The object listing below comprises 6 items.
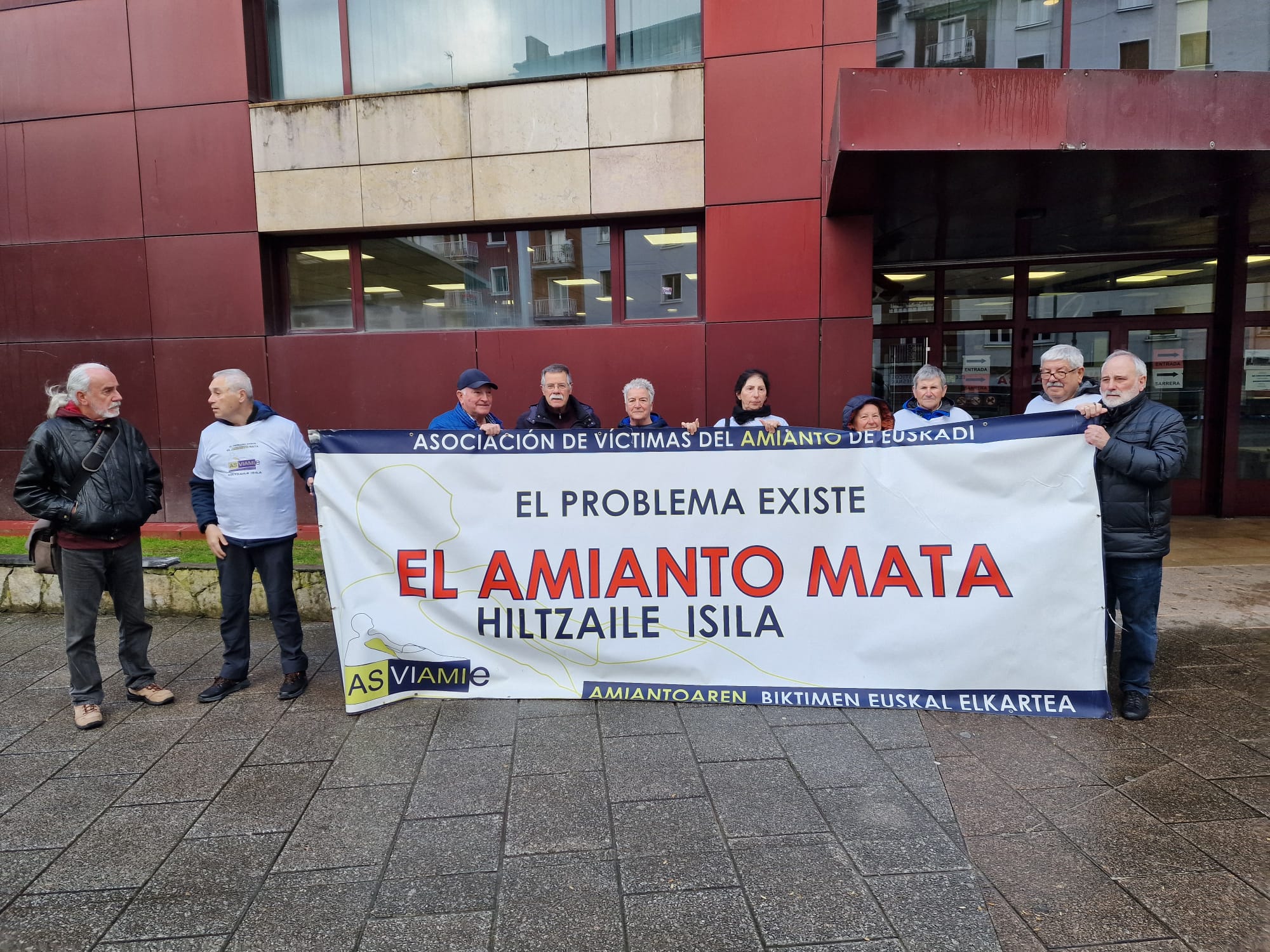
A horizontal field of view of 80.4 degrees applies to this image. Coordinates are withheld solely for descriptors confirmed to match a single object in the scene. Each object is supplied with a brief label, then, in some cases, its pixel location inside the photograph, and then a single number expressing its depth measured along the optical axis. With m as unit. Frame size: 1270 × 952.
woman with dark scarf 4.93
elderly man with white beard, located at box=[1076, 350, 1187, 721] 3.79
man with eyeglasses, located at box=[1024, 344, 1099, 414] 4.27
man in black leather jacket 4.09
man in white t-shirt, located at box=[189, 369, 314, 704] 4.38
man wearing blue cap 5.07
